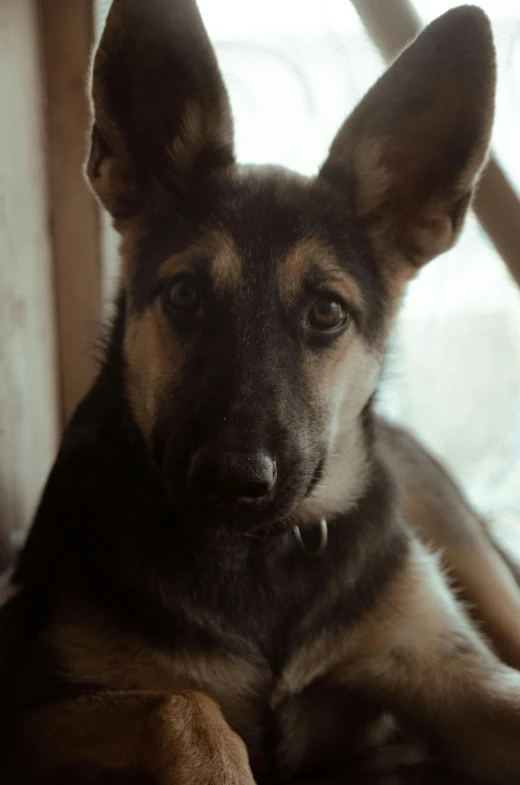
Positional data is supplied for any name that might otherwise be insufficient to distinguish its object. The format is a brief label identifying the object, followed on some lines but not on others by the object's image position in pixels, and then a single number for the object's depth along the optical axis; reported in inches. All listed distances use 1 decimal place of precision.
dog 64.3
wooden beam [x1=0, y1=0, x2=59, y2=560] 90.4
